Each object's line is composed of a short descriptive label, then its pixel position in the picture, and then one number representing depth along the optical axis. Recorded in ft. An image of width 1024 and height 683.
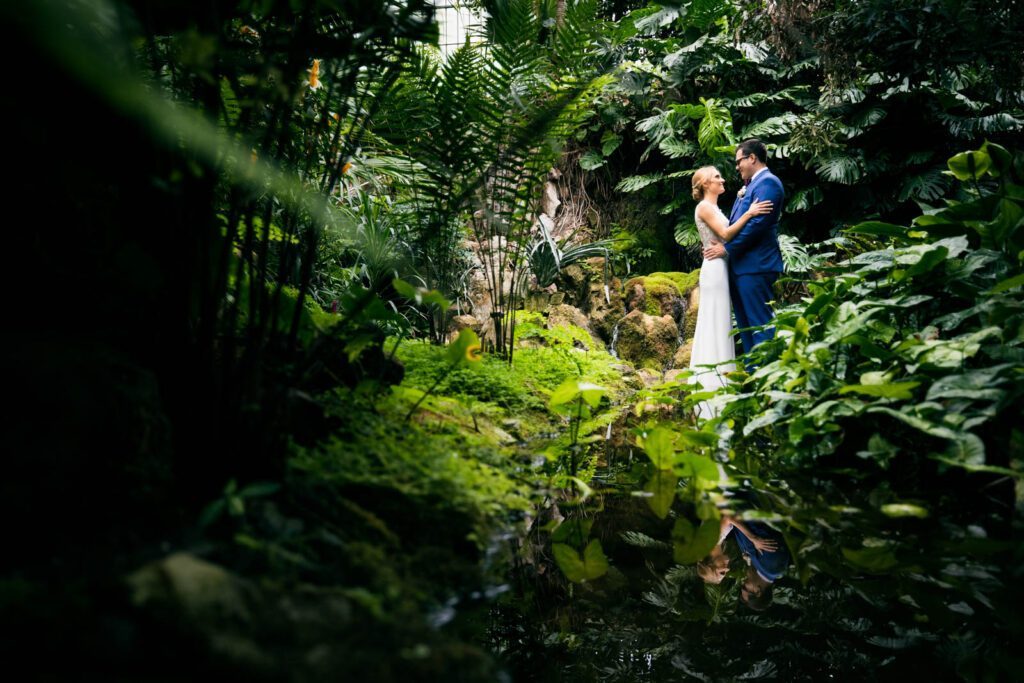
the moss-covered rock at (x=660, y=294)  21.02
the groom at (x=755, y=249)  13.51
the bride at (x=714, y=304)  14.11
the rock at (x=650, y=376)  17.29
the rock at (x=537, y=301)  22.07
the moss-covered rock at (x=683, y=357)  18.88
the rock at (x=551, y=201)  27.99
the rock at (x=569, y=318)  20.66
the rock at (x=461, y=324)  18.65
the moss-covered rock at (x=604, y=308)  21.12
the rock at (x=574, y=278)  22.93
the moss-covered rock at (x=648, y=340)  19.58
